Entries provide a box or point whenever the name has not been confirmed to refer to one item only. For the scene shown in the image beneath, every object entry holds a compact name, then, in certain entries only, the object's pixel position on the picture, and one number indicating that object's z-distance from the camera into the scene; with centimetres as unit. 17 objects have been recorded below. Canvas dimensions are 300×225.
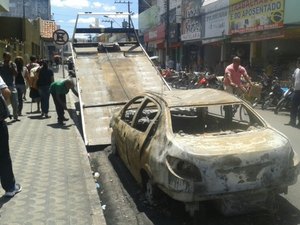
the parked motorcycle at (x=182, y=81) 1824
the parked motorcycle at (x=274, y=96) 1062
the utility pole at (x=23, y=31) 2034
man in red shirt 849
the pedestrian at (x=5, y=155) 363
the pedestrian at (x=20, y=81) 898
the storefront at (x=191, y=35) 2268
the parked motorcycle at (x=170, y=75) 1983
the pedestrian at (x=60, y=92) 814
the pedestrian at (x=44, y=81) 893
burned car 333
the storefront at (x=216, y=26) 1856
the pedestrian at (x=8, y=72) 766
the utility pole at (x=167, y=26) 2680
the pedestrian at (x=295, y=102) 806
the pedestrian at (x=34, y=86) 962
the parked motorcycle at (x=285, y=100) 972
